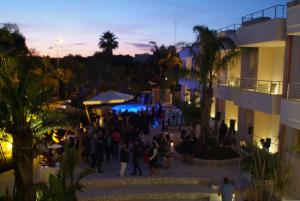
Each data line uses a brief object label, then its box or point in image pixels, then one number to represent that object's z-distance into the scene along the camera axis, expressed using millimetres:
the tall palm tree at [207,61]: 13773
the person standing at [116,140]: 13066
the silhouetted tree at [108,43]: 61287
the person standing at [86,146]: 12046
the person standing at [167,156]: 12221
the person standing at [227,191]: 8877
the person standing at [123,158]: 10946
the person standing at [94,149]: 11391
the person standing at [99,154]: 11517
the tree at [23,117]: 6476
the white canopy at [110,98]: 17830
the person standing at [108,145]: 12411
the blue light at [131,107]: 27205
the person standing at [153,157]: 11289
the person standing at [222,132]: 15667
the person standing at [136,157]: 11122
